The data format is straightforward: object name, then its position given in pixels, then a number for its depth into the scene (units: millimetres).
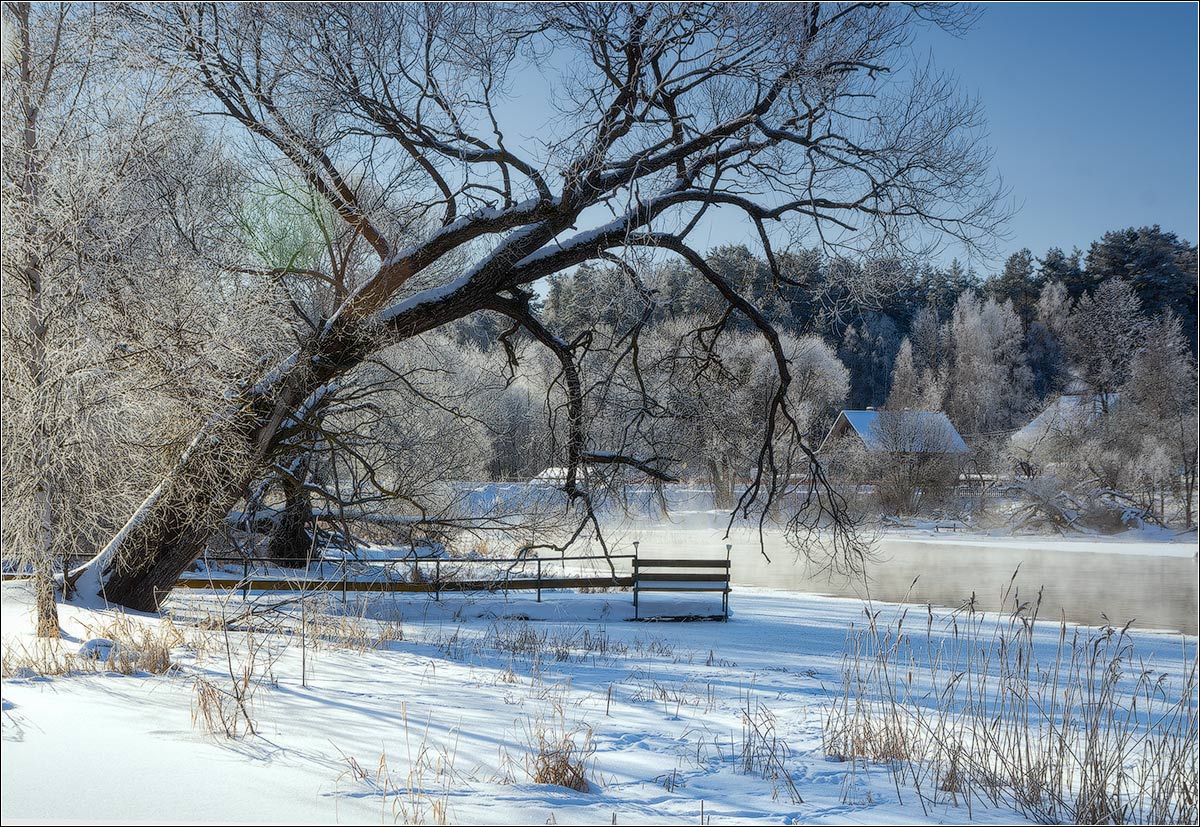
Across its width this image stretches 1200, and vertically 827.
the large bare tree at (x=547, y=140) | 7254
